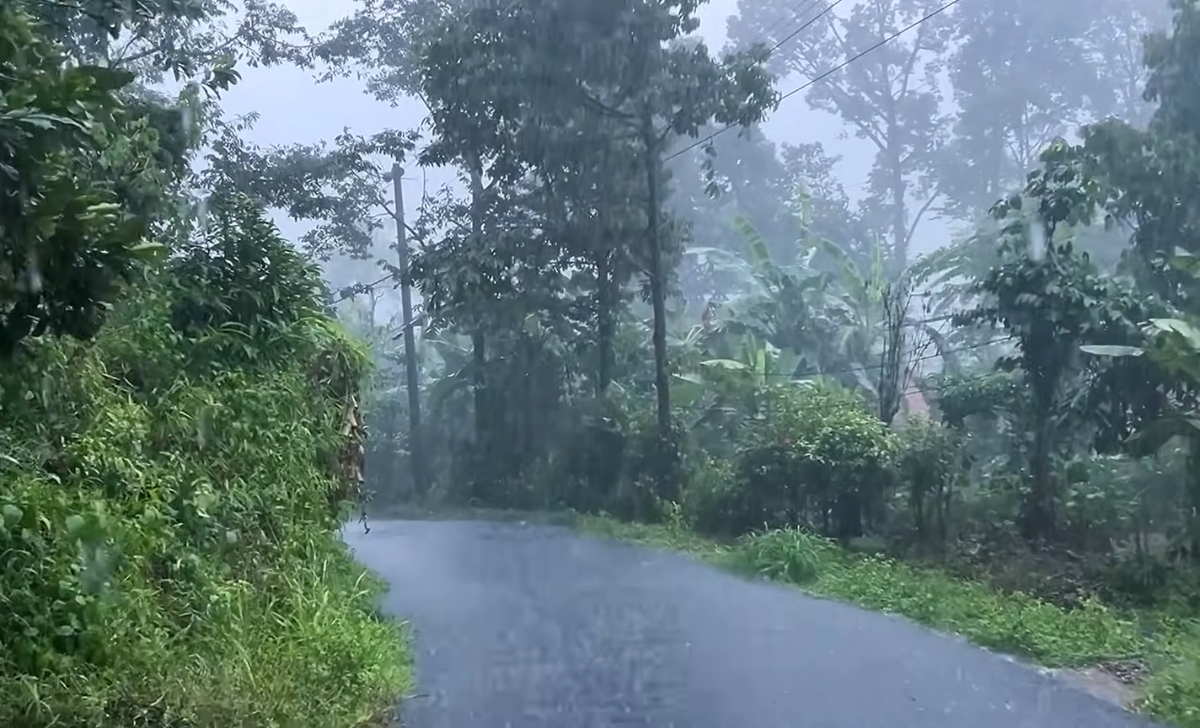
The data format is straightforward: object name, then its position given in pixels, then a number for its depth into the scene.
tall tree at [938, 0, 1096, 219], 25.19
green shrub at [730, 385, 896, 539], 13.82
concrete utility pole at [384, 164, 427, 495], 22.59
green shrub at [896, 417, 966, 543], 13.17
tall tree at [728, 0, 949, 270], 26.58
